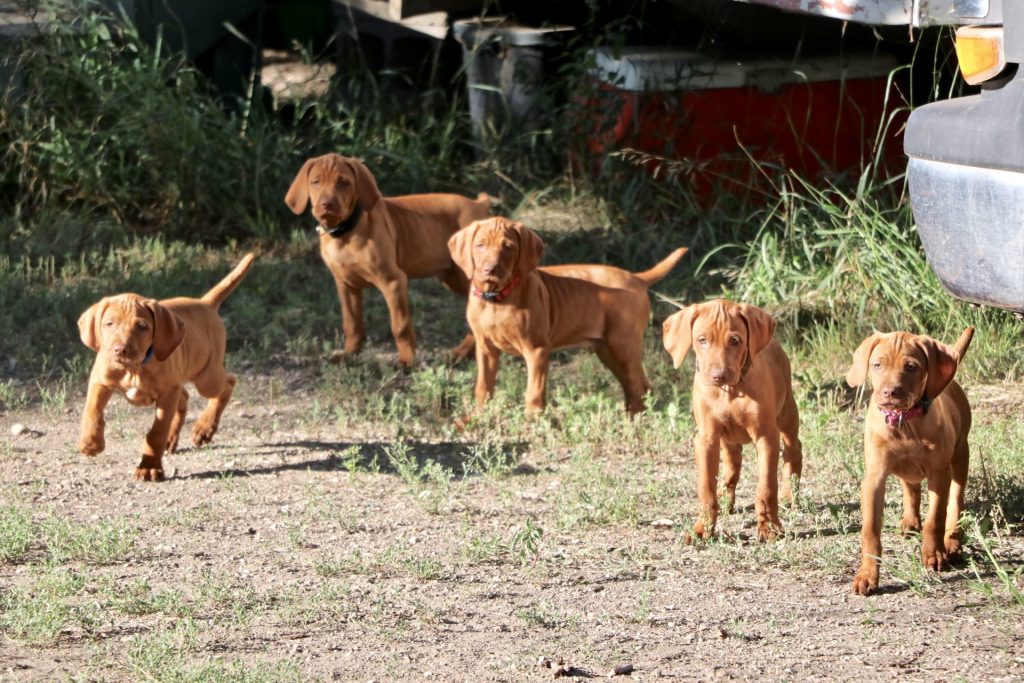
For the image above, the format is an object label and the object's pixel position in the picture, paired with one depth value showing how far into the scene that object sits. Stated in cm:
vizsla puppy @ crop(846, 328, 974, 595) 881
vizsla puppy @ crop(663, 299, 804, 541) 967
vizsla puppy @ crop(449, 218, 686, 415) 1266
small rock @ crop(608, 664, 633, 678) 801
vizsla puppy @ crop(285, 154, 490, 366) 1437
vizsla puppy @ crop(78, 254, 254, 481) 1122
